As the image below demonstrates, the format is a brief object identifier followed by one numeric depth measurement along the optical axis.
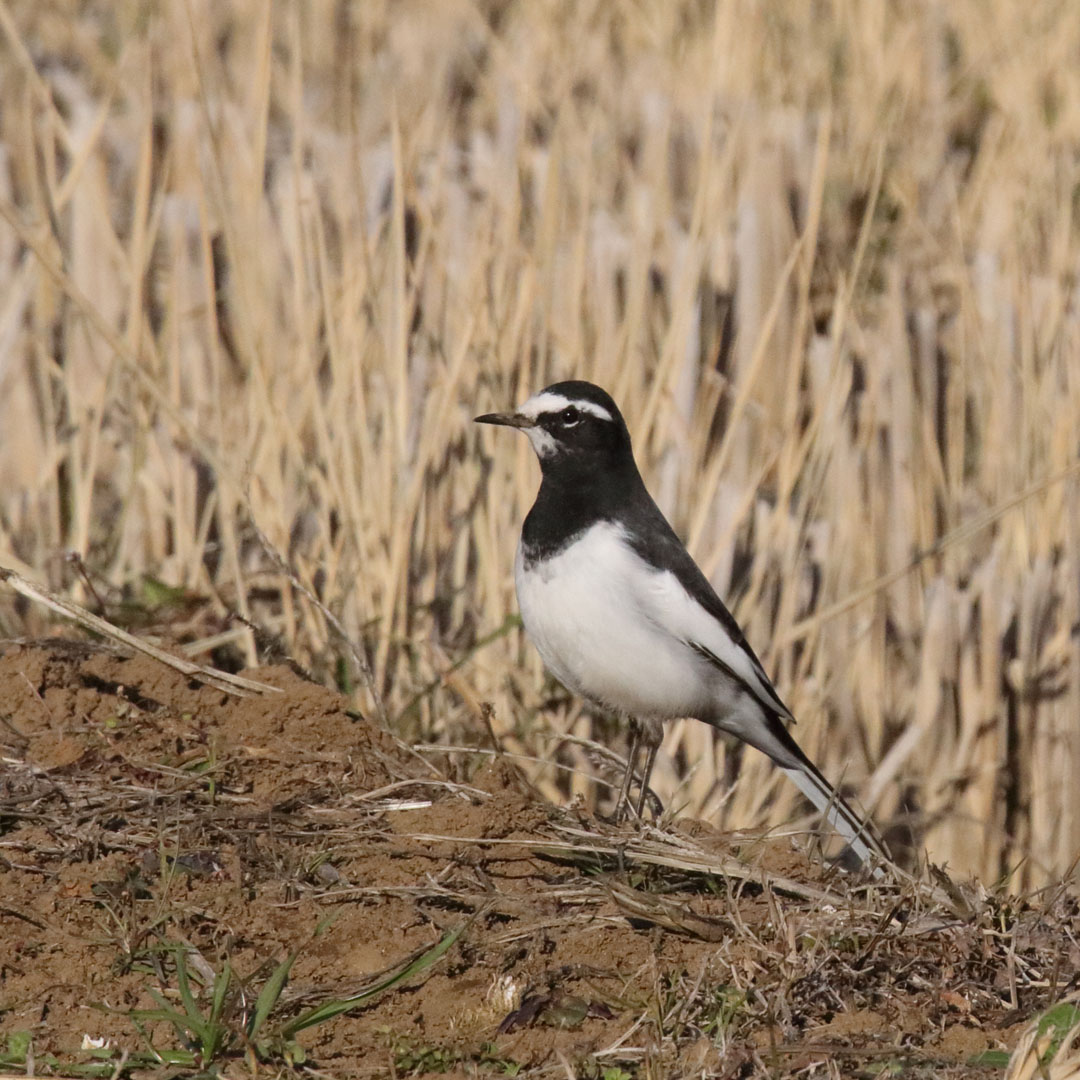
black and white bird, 8.49
